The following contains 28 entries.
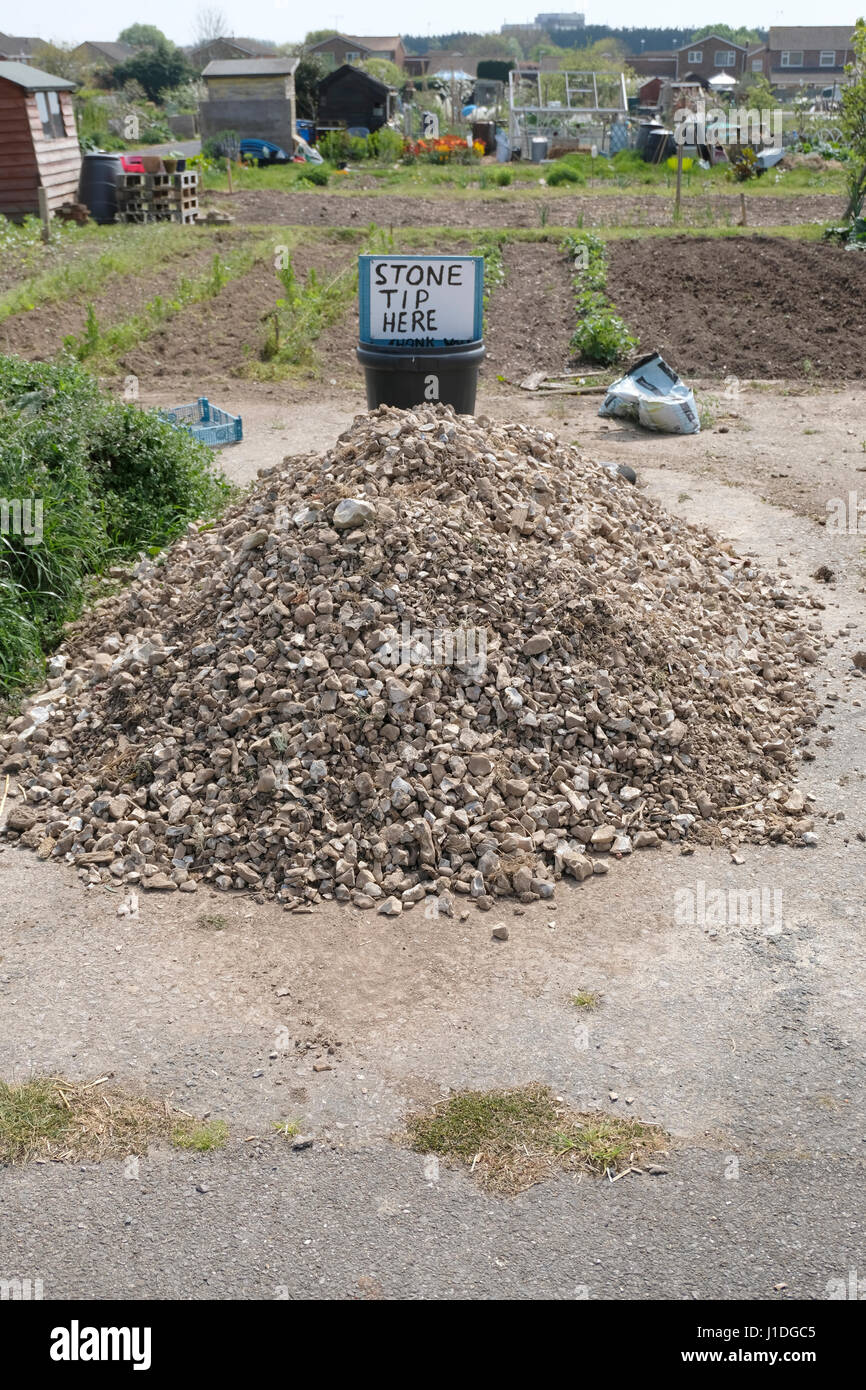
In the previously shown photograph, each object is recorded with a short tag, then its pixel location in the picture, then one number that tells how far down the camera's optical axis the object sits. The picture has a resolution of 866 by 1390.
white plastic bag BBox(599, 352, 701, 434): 11.66
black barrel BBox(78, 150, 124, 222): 24.39
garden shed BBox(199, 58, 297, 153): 37.22
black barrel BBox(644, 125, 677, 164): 35.38
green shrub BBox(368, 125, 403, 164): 36.44
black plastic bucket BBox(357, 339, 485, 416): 8.32
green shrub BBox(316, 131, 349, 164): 37.22
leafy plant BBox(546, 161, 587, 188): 31.58
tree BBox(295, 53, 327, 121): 44.72
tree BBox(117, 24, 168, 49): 105.94
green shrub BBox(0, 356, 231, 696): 7.19
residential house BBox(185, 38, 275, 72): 65.00
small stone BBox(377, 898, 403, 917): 4.92
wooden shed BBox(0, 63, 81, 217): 23.06
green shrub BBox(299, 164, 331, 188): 31.08
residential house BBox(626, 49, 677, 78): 90.44
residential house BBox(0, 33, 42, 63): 68.57
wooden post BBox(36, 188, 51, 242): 22.33
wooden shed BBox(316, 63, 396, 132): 43.31
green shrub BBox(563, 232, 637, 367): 14.27
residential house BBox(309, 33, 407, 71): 72.88
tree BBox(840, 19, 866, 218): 20.31
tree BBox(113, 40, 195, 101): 65.50
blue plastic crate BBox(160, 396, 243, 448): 11.10
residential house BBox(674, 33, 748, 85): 88.75
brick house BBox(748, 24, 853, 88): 96.12
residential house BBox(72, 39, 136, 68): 84.25
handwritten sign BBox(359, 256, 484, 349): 8.14
